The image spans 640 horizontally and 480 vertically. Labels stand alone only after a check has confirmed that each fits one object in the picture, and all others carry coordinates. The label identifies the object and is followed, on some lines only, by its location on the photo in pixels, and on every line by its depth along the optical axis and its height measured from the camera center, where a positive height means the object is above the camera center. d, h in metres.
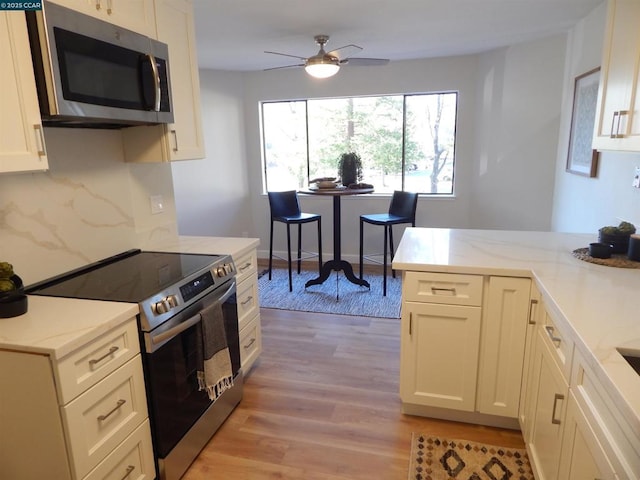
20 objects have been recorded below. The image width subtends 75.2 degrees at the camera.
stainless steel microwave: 1.43 +0.36
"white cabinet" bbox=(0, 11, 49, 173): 1.33 +0.20
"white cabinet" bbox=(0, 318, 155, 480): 1.32 -0.82
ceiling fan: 3.21 +0.75
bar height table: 4.23 -1.08
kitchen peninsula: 1.22 -0.69
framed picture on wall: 2.88 +0.22
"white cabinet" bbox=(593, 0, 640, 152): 1.68 +0.31
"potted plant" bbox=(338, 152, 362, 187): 4.19 -0.09
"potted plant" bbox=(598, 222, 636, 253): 2.07 -0.41
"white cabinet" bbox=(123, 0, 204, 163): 2.19 +0.33
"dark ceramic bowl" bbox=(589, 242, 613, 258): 2.02 -0.46
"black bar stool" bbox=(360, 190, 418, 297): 4.23 -0.60
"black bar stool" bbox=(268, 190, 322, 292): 4.41 -0.55
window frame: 4.79 +0.26
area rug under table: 3.82 -1.34
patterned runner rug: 1.88 -1.41
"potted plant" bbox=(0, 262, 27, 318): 1.43 -0.44
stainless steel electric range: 1.66 -0.66
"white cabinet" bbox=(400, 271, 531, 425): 1.98 -0.90
